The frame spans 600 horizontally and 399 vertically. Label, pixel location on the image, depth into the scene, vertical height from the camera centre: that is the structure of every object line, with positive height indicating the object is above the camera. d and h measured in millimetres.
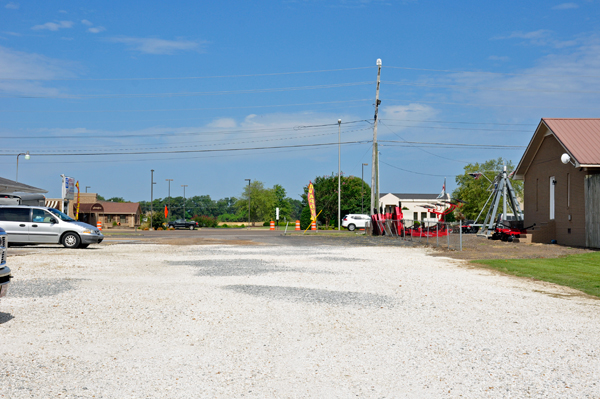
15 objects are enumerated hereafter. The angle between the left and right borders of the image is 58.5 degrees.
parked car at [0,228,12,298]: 7494 -720
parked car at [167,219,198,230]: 74625 -628
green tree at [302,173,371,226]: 70500 +3135
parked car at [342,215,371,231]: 55125 -225
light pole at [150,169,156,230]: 87162 +6554
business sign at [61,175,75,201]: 41219 +2497
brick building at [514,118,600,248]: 23153 +1862
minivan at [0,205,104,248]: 21688 -351
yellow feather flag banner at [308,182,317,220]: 46762 +1814
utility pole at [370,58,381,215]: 39691 +4083
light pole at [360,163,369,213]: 71388 +3016
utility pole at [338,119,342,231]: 56581 +7542
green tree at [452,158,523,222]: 67875 +4163
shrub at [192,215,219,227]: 90375 -233
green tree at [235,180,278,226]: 115375 +3812
